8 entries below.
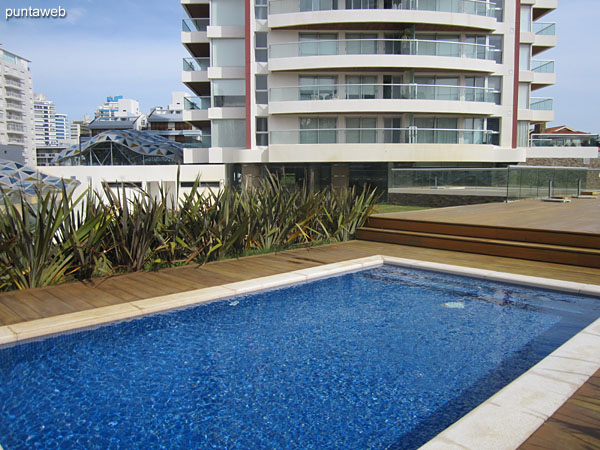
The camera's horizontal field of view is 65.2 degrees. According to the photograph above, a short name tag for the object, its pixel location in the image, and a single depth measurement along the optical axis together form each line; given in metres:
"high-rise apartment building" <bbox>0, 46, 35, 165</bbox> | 80.69
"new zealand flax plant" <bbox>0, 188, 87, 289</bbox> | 5.77
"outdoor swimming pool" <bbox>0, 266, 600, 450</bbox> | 3.09
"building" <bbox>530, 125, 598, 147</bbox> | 31.92
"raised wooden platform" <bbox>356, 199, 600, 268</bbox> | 7.78
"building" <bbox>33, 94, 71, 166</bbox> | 186.38
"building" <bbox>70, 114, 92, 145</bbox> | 93.51
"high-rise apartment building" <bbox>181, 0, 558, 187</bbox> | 25.67
